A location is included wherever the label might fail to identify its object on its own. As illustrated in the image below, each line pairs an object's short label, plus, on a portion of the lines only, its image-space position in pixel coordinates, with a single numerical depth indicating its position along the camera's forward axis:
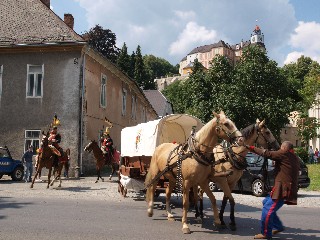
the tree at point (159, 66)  140.00
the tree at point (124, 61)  81.44
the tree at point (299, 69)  68.51
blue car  20.62
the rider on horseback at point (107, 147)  20.62
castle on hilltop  152.62
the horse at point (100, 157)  19.78
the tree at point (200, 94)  41.09
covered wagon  11.69
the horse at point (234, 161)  8.91
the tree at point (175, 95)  82.44
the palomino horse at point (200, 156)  8.04
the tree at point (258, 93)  38.03
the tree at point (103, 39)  49.54
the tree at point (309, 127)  38.88
